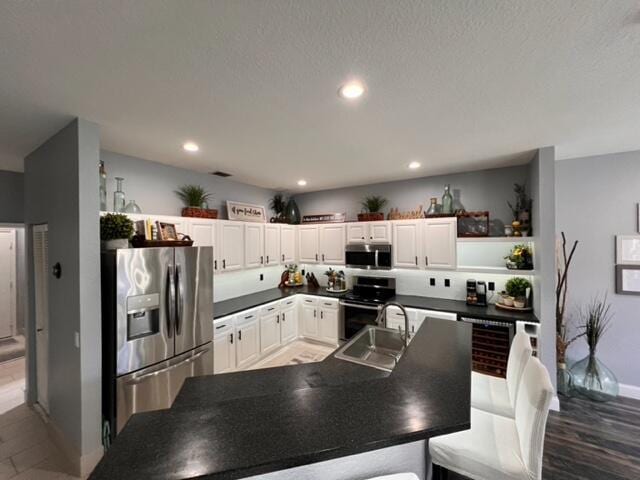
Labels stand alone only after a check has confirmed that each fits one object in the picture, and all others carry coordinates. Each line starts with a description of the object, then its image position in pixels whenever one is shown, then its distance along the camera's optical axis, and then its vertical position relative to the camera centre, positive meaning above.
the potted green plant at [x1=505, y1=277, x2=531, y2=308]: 3.24 -0.68
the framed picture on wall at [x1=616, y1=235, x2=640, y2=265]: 2.95 -0.17
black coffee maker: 3.59 -0.78
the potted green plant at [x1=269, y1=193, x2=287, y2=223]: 5.03 +0.61
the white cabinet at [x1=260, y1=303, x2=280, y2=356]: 3.90 -1.38
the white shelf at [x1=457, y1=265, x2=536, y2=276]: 3.18 -0.44
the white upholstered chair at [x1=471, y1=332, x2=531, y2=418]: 1.66 -1.07
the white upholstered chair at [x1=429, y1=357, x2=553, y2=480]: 1.17 -1.03
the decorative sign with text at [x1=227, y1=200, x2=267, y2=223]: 4.09 +0.42
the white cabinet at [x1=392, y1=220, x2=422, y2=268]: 3.89 -0.10
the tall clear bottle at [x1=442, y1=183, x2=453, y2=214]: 3.79 +0.49
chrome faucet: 2.14 -0.81
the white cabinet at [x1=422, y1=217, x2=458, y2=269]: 3.62 -0.08
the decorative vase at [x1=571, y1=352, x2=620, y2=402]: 2.95 -1.66
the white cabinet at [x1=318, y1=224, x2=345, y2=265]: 4.49 -0.12
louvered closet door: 2.57 -0.66
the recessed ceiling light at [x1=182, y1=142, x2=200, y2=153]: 2.60 +0.93
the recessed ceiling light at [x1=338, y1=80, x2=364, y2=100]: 1.60 +0.92
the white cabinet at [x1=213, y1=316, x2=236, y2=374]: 3.17 -1.32
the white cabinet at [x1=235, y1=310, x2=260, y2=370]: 3.48 -1.37
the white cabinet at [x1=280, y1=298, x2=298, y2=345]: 4.30 -1.38
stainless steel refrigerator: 2.12 -0.78
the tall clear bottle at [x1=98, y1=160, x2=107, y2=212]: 2.37 +0.47
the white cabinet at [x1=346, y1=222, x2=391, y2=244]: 4.11 +0.08
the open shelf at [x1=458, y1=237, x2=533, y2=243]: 3.24 -0.05
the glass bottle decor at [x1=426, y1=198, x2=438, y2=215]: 3.87 +0.42
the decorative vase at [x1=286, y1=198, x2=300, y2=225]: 5.03 +0.47
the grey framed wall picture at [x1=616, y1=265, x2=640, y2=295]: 2.96 -0.51
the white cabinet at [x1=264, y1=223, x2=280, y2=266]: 4.36 -0.10
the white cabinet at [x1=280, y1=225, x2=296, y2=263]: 4.70 -0.10
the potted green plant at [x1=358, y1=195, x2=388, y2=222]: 4.28 +0.46
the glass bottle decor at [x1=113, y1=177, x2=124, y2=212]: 2.68 +0.39
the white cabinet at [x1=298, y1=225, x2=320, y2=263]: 4.75 -0.10
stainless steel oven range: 3.96 -0.98
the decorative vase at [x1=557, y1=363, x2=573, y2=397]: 3.05 -1.71
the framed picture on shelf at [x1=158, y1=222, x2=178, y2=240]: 2.61 +0.08
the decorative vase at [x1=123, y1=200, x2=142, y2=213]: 2.74 +0.33
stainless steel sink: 1.89 -0.90
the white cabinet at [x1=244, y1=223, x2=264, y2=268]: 4.00 -0.10
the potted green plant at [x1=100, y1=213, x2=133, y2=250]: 2.23 +0.07
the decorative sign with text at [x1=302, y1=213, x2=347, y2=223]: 4.63 +0.35
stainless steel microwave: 4.07 -0.31
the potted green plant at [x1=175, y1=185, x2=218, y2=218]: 3.42 +0.50
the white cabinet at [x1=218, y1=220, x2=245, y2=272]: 3.62 -0.10
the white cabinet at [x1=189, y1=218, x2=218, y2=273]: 3.32 +0.06
